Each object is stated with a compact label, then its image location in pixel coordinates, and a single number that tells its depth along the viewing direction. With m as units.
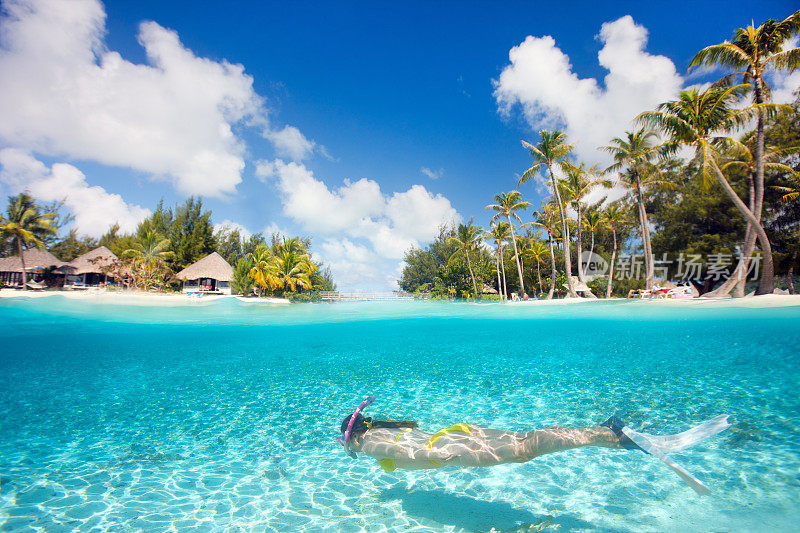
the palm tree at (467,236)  36.28
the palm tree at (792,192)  21.02
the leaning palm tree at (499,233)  35.19
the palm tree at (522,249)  39.16
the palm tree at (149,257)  31.42
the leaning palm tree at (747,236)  18.28
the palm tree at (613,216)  33.12
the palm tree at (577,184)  28.52
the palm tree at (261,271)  31.53
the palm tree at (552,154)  27.44
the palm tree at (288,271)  31.98
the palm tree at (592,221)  33.57
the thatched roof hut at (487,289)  39.72
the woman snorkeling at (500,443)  3.54
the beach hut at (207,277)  34.75
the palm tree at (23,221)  31.09
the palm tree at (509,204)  32.91
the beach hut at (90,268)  34.25
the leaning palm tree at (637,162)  25.40
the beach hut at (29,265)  33.09
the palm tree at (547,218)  34.67
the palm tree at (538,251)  37.50
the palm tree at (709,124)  18.09
